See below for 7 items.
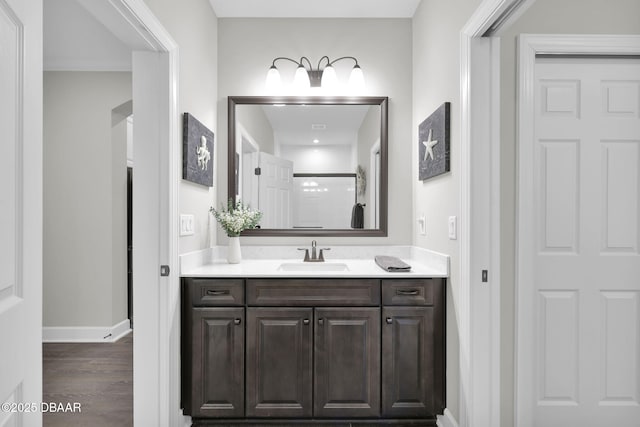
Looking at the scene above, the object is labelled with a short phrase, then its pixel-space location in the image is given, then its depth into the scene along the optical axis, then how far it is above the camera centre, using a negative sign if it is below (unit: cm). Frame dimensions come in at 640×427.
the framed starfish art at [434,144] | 200 +40
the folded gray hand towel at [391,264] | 211 -31
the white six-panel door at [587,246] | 190 -18
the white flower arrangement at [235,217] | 241 -4
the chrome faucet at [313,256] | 261 -31
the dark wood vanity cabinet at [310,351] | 204 -76
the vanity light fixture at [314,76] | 263 +96
